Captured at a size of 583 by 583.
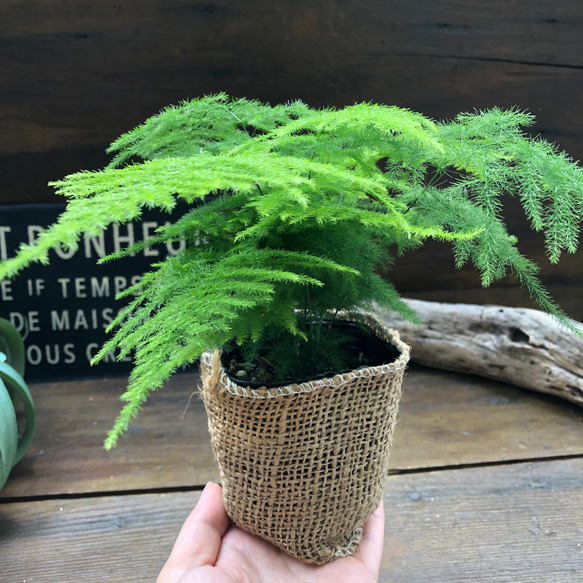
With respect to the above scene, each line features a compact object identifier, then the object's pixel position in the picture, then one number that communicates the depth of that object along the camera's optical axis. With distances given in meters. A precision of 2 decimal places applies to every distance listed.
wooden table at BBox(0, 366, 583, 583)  0.63
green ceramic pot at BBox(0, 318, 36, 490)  0.69
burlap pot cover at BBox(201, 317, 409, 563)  0.46
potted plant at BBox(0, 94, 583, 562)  0.35
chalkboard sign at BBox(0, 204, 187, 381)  0.95
